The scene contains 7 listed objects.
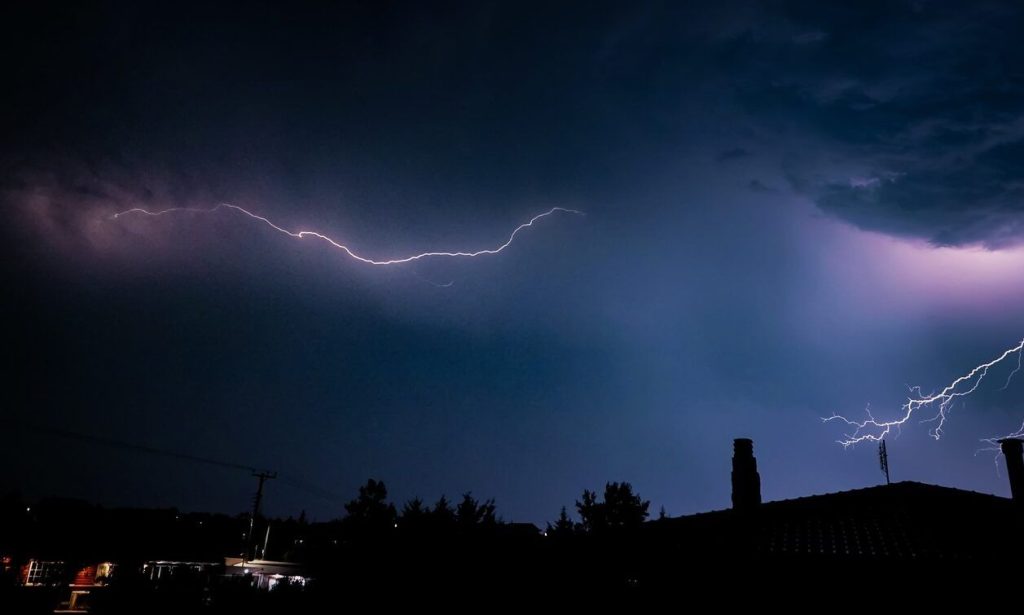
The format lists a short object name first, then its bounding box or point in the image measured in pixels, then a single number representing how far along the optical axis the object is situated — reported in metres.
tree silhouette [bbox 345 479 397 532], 41.97
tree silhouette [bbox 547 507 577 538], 27.53
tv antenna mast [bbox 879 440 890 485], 20.19
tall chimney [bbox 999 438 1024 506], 12.07
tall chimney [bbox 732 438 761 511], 14.34
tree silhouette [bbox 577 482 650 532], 37.12
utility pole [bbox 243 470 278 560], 32.00
